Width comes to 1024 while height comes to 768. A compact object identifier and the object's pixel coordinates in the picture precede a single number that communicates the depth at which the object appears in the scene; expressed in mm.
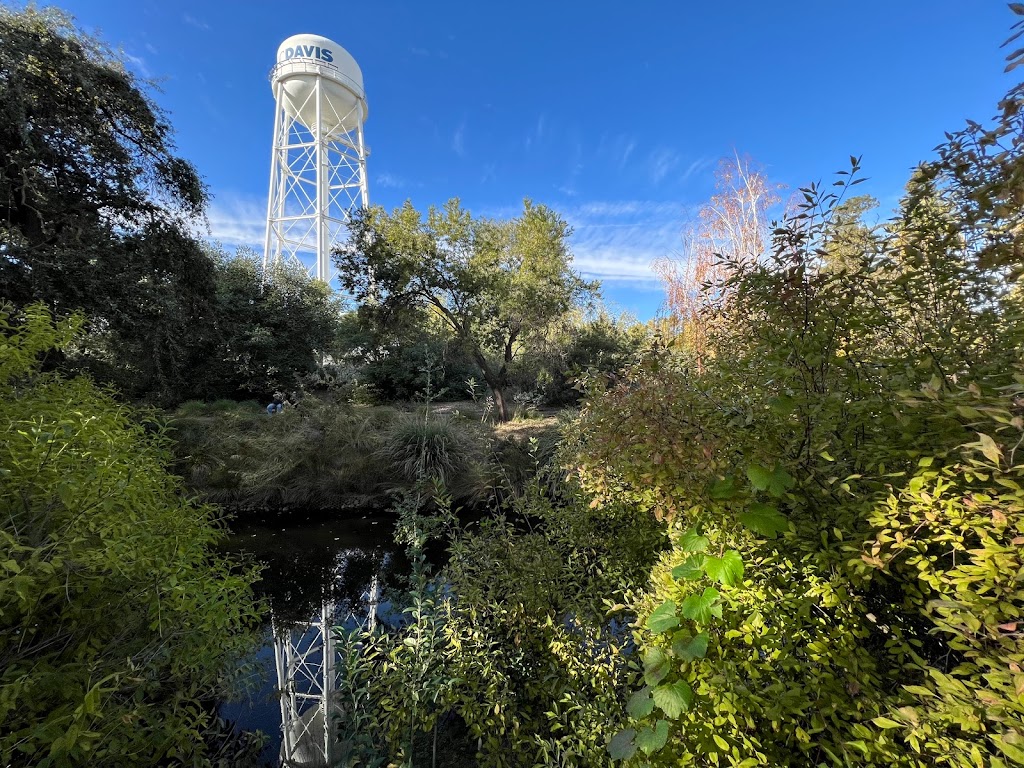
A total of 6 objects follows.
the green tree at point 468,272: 9485
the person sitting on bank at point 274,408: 9695
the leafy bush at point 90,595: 1168
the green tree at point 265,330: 12203
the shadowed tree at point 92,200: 5781
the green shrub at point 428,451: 6867
